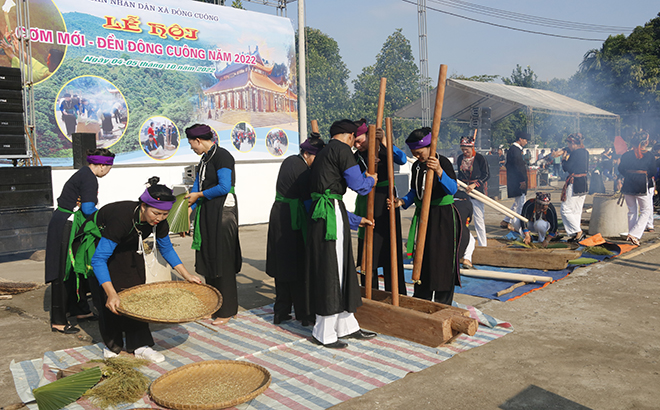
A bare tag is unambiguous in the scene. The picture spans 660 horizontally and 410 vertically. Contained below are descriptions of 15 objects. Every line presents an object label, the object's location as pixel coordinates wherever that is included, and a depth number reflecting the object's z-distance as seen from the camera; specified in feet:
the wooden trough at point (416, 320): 13.17
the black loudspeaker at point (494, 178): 51.36
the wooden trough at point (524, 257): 22.41
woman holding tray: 11.96
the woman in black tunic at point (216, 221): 15.88
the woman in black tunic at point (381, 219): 16.93
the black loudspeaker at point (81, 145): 29.35
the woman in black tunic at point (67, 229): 15.74
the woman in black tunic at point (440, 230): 15.17
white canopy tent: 63.41
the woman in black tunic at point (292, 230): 15.87
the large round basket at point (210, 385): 10.43
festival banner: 33.63
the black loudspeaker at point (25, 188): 26.25
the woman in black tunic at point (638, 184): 27.86
